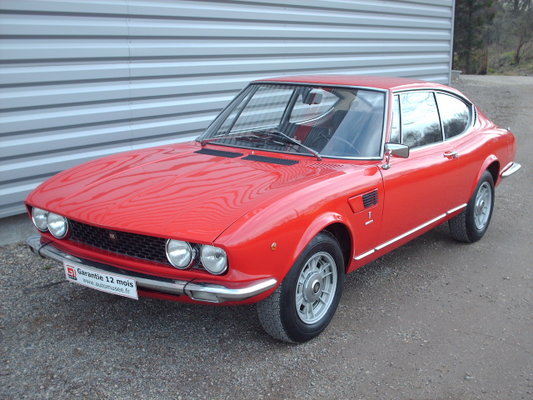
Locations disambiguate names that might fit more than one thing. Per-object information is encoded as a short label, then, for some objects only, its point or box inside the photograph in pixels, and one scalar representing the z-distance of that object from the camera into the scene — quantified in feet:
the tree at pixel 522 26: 106.73
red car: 9.77
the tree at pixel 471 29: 95.81
